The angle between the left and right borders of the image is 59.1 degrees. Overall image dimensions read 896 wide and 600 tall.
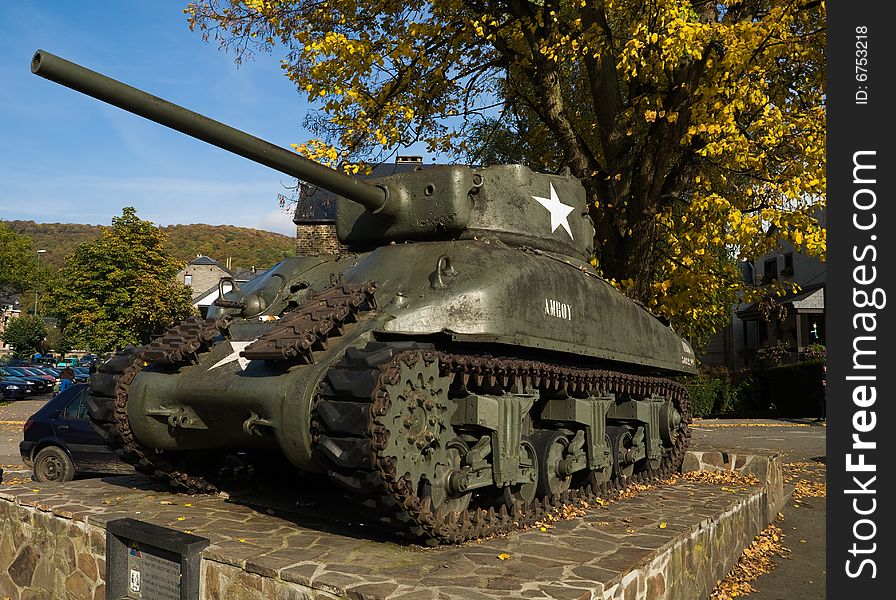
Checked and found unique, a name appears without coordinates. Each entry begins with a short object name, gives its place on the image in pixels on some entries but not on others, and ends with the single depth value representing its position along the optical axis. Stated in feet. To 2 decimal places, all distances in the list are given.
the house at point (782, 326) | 113.70
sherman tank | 18.69
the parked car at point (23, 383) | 116.57
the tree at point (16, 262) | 144.56
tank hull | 20.02
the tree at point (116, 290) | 112.78
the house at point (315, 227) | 117.60
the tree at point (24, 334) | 217.15
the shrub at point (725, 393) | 96.32
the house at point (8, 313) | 212.02
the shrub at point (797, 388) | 93.50
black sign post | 19.13
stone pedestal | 17.29
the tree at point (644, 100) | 37.76
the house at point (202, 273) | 264.72
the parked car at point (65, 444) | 37.60
